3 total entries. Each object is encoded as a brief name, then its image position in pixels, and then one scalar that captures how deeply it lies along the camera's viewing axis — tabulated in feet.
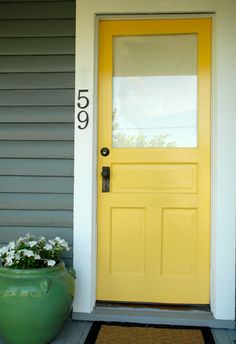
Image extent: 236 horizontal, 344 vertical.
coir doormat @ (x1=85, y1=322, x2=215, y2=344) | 7.34
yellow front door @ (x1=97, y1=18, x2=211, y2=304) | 8.47
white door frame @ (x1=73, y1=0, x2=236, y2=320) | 8.04
